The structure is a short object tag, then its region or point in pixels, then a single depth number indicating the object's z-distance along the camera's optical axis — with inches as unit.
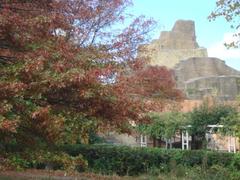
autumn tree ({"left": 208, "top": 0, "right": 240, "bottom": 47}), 601.0
